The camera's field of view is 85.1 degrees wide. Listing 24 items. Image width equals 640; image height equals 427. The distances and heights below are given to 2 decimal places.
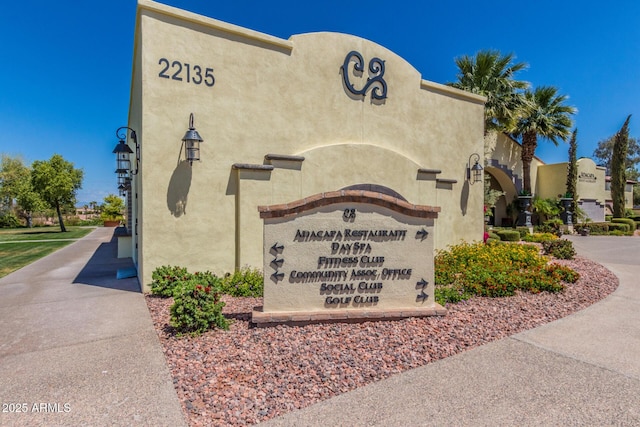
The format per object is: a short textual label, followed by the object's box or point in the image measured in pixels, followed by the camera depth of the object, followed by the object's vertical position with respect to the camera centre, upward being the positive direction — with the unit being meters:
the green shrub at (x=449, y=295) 6.28 -1.51
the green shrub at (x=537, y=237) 18.08 -1.15
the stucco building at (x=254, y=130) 7.31 +2.09
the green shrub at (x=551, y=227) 22.31 -0.74
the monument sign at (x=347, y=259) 5.22 -0.70
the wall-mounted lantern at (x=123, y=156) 8.84 +1.52
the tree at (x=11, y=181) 40.34 +3.39
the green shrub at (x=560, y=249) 11.13 -1.09
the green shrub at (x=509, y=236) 18.39 -1.08
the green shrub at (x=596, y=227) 24.34 -0.77
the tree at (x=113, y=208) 31.00 +0.33
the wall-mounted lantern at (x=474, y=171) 11.81 +1.49
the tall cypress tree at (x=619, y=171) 29.14 +3.85
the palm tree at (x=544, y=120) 23.72 +6.55
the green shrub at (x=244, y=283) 7.12 -1.52
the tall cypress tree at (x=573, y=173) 26.06 +3.24
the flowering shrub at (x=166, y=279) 6.90 -1.35
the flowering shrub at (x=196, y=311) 4.71 -1.35
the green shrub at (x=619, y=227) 25.33 -0.77
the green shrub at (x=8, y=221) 40.97 -1.22
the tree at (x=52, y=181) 27.58 +2.45
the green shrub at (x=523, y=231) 19.66 -0.95
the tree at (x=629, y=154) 56.09 +10.14
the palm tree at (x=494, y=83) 19.03 +7.33
